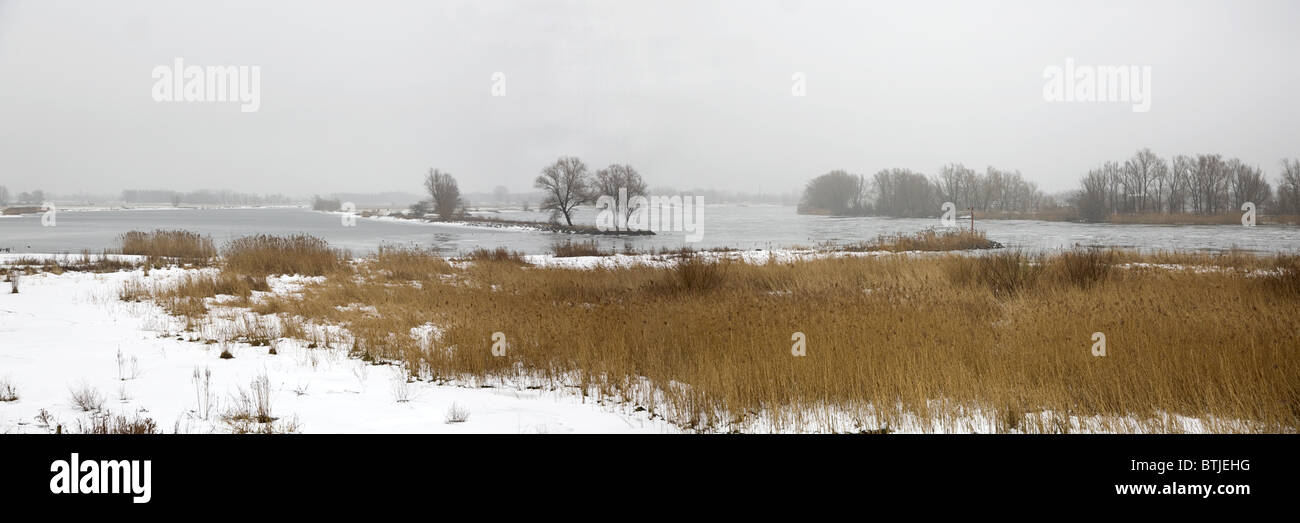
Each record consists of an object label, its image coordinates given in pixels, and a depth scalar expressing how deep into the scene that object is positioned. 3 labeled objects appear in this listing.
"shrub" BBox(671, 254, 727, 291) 14.12
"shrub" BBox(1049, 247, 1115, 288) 13.67
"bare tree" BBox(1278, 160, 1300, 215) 44.34
